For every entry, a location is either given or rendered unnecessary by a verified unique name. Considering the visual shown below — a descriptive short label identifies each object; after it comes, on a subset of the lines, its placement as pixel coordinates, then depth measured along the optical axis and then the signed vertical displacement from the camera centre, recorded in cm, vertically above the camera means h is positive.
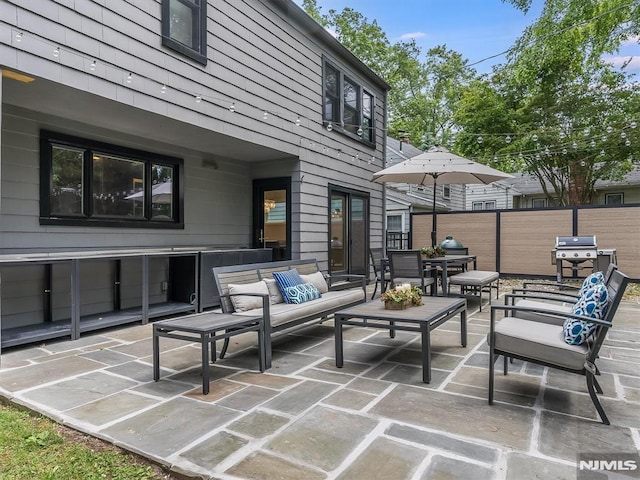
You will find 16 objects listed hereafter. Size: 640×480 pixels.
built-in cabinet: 433 -75
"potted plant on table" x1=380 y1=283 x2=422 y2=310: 363 -59
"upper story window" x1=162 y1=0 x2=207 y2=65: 473 +249
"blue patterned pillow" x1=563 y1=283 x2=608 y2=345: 257 -52
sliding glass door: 828 +4
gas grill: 766 -32
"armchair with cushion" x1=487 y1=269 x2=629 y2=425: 246 -68
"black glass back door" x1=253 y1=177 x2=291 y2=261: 724 +29
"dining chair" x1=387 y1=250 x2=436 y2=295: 589 -54
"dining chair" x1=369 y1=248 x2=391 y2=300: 748 -44
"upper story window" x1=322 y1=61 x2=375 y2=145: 812 +268
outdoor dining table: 588 -45
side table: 291 -74
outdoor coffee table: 308 -70
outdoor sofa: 363 -69
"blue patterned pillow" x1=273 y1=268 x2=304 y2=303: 432 -53
